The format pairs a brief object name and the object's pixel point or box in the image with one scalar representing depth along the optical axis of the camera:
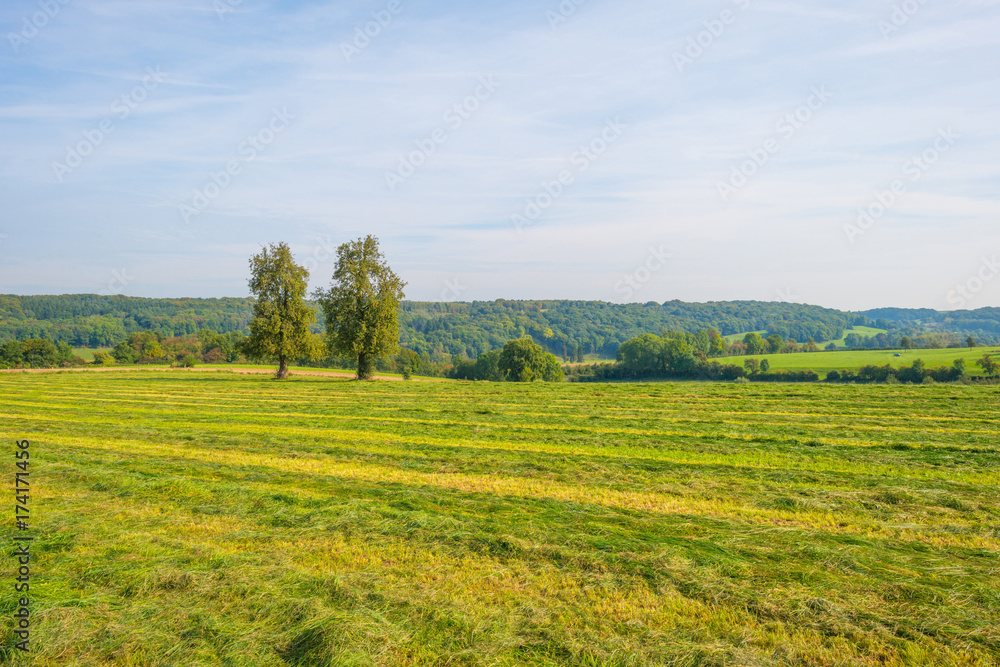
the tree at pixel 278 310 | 41.34
